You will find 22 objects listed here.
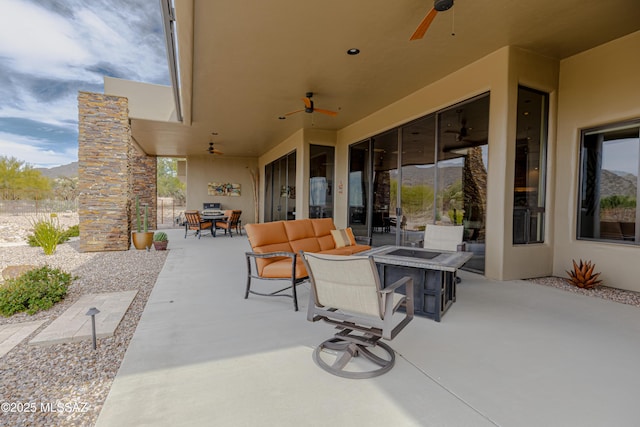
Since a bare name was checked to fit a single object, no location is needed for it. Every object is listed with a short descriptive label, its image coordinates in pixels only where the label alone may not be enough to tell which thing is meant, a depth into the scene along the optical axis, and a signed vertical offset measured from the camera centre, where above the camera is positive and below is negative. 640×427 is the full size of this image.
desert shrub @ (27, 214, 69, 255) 6.19 -0.65
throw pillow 4.73 -0.48
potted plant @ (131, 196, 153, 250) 7.07 -0.82
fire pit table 2.86 -0.67
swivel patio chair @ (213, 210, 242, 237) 9.93 -0.55
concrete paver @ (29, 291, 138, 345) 2.42 -1.07
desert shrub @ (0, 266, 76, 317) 3.10 -0.96
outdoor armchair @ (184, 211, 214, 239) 9.26 -0.52
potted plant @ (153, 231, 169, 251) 7.00 -0.87
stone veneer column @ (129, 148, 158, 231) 12.66 +0.96
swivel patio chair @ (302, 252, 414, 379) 1.86 -0.67
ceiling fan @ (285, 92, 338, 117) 5.92 +2.00
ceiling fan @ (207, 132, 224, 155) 11.28 +2.13
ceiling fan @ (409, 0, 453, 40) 2.88 +1.94
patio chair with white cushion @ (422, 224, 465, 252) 4.16 -0.42
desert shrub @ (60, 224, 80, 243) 8.19 -0.83
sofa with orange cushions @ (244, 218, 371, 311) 3.37 -0.52
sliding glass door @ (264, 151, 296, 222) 10.32 +0.68
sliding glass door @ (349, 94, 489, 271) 4.97 +0.61
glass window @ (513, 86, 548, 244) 4.55 +0.66
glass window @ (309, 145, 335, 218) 8.94 +0.78
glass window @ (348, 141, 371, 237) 7.76 +0.58
